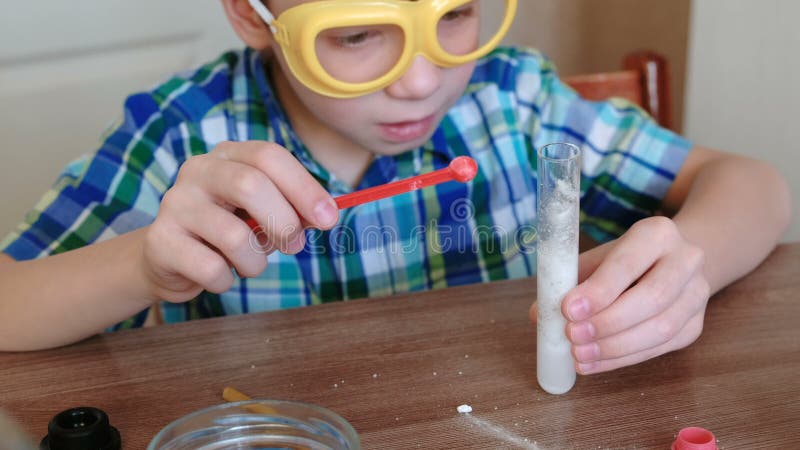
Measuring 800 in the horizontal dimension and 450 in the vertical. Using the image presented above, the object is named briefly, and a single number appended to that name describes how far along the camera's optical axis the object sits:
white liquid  0.66
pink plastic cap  0.61
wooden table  0.66
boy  0.72
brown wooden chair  1.26
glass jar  0.65
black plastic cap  0.63
